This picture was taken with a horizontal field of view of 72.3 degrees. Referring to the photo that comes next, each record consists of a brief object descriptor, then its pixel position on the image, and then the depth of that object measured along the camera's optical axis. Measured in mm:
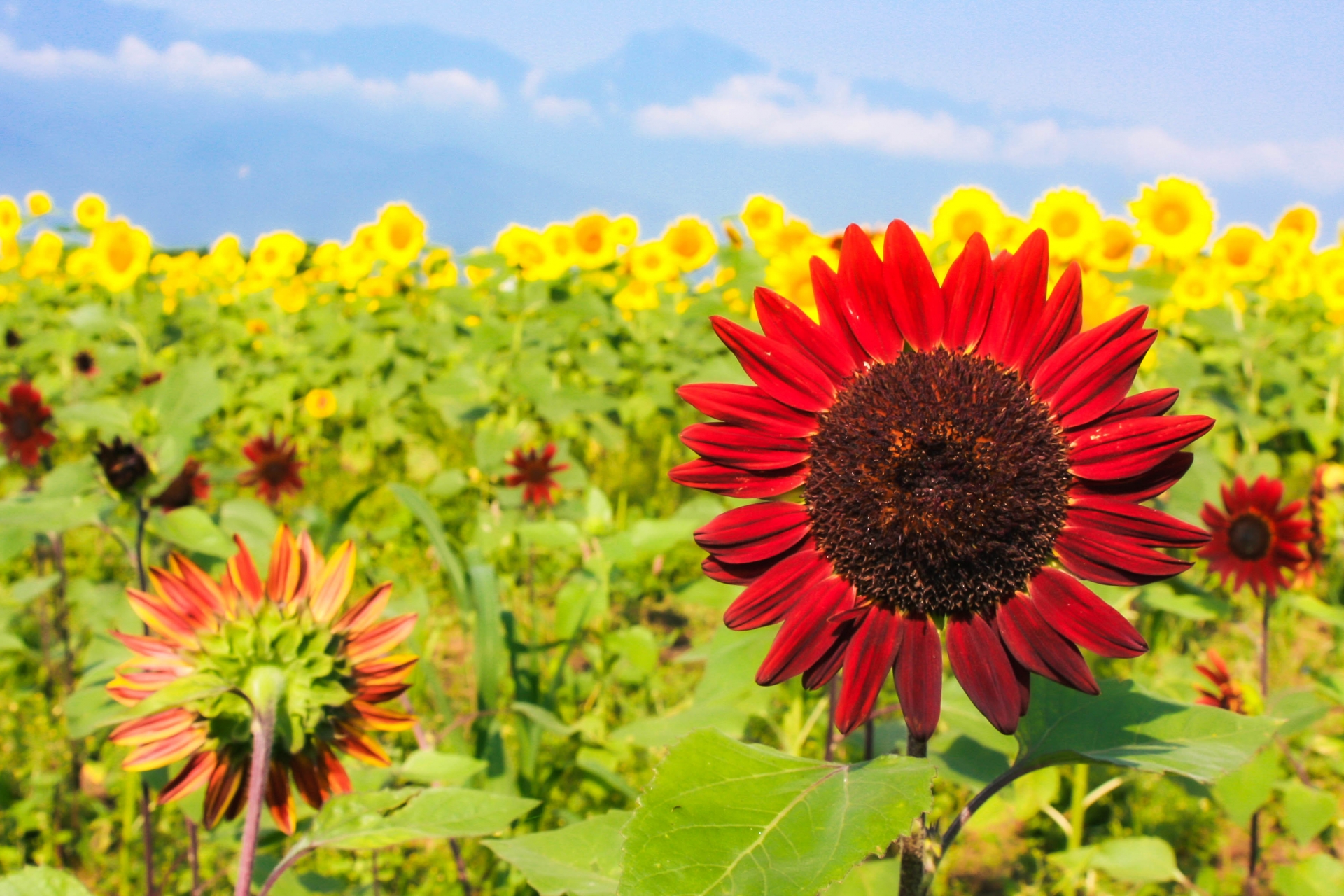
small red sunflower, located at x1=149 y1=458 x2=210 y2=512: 1937
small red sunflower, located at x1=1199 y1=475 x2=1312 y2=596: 1965
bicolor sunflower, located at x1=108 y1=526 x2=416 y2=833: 1054
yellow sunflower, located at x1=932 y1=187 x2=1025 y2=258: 2533
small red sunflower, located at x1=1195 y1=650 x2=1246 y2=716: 1688
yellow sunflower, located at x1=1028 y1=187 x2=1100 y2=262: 2559
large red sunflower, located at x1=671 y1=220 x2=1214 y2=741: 769
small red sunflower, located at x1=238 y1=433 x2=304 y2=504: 3314
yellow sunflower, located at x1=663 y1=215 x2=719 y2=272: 5055
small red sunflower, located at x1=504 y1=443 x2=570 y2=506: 2938
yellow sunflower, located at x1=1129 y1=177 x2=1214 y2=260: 3344
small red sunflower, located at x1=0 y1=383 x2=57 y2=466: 2609
